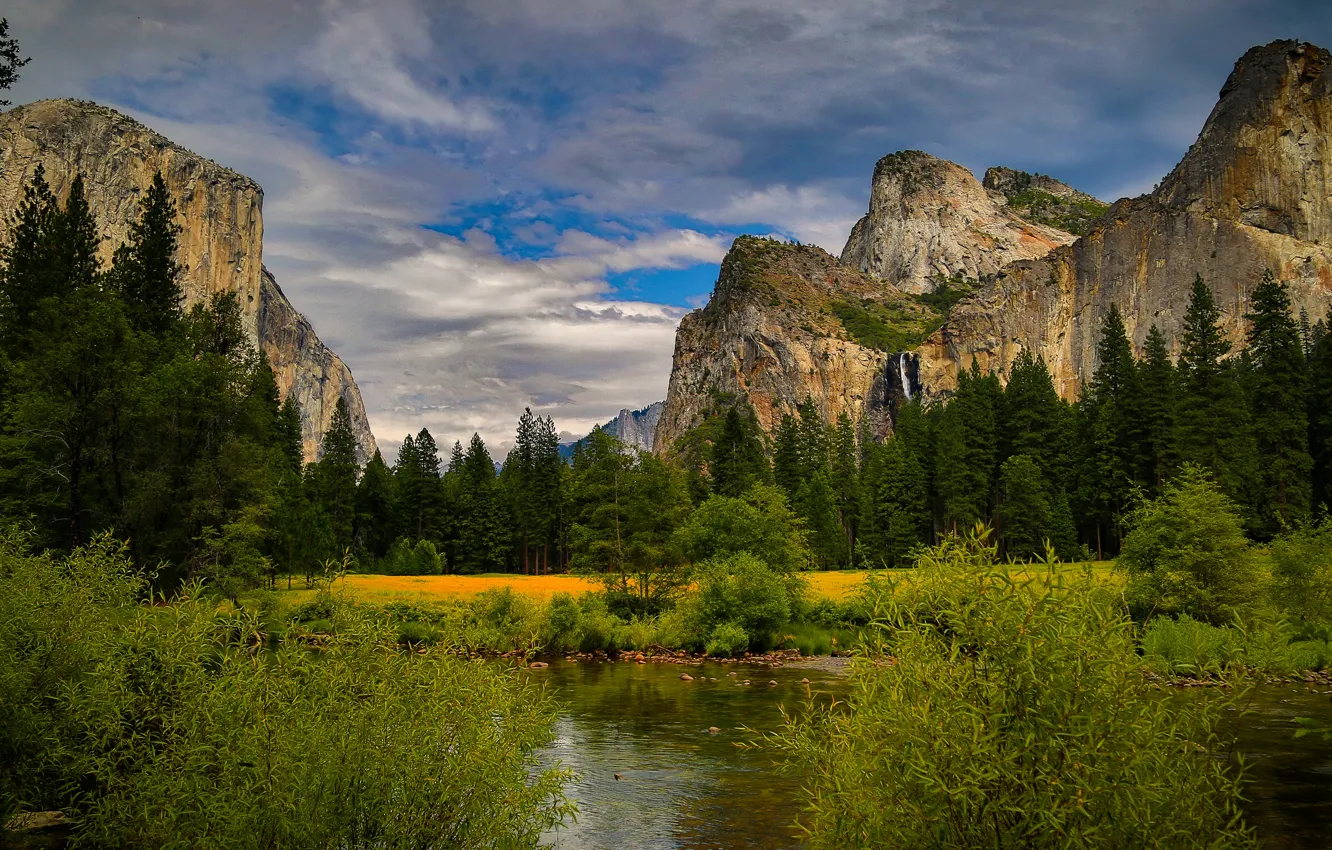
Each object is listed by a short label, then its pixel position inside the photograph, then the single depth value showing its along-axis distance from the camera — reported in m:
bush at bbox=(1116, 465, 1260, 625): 31.44
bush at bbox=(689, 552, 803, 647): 38.75
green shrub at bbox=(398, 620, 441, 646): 36.78
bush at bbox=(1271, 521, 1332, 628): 31.80
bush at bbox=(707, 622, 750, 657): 37.34
